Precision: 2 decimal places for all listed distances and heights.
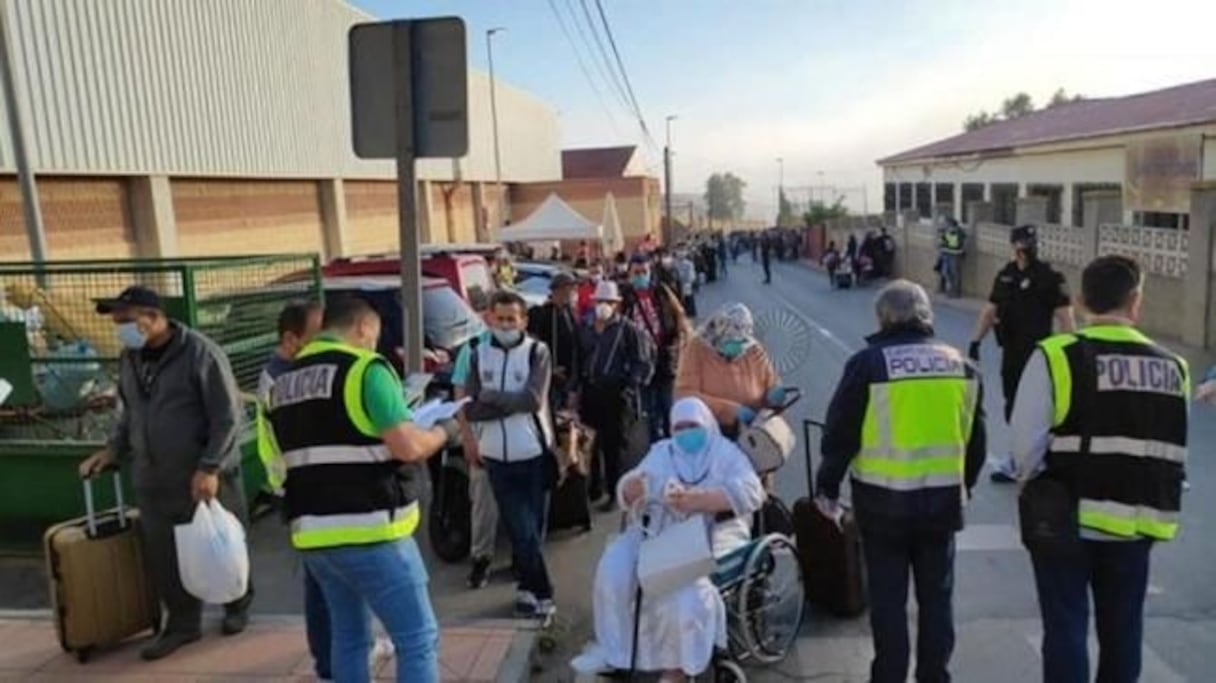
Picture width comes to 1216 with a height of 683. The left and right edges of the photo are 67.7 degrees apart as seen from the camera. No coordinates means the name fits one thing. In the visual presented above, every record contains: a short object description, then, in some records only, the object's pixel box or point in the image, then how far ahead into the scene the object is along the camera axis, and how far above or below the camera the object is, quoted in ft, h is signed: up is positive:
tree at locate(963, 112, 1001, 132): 271.55 +26.95
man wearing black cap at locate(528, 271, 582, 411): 21.94 -2.42
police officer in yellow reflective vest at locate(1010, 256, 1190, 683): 10.01 -2.83
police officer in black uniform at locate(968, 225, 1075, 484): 21.42 -2.34
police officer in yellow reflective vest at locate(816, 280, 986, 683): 10.82 -3.00
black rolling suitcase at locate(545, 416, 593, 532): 18.97 -5.79
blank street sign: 11.52 +1.93
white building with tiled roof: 56.65 +3.87
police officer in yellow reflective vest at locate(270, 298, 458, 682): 9.82 -2.55
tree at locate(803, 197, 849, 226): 164.23 +0.73
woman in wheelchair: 11.53 -4.32
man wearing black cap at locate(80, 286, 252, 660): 13.19 -2.60
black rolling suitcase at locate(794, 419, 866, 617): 14.73 -5.66
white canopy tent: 74.23 +0.12
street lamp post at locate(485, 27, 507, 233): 115.65 +10.66
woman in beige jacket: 16.17 -2.64
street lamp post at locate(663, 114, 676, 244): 142.22 +7.27
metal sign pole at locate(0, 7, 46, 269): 26.68 +2.49
